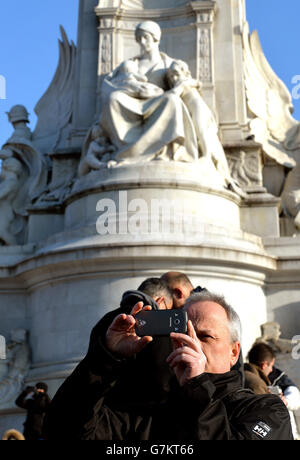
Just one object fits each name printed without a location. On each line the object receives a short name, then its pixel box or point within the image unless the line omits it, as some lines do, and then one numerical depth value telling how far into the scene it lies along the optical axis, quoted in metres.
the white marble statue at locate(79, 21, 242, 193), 11.30
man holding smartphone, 2.11
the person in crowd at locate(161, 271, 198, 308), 3.58
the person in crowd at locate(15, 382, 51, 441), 7.35
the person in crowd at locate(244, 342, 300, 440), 4.66
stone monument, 10.13
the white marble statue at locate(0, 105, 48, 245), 13.36
